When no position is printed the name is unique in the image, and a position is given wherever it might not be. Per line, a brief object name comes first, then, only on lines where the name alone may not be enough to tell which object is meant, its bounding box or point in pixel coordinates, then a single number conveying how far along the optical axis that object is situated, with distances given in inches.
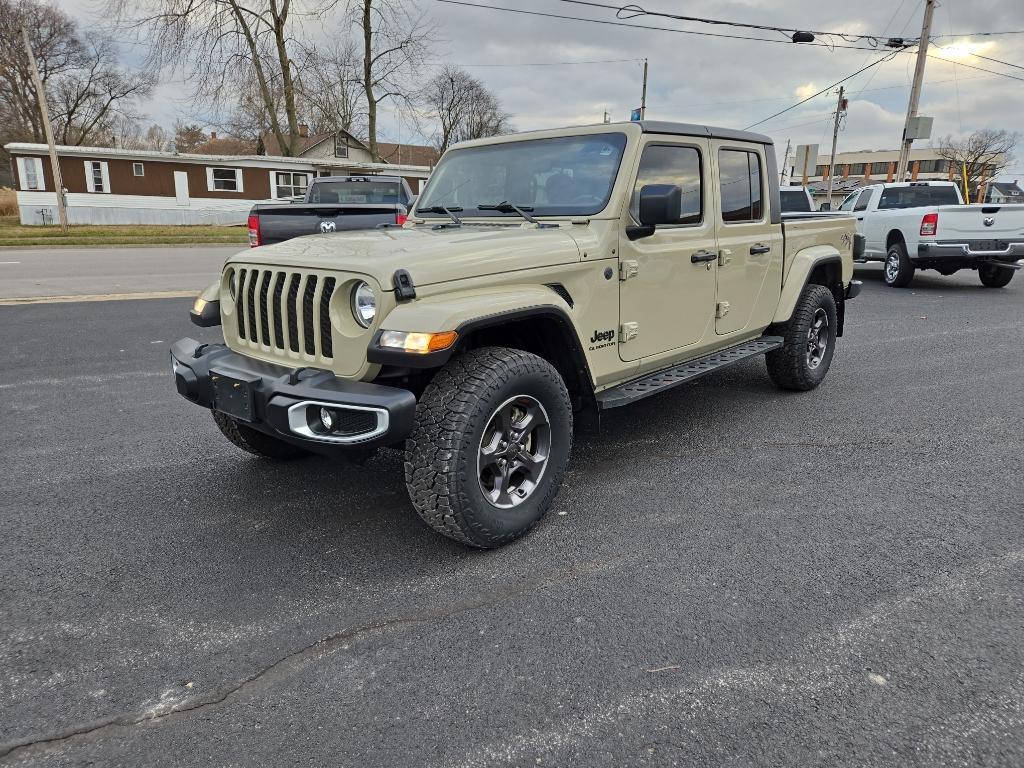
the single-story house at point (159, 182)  1294.3
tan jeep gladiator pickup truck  115.6
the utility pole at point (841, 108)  1264.8
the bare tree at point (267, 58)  1205.7
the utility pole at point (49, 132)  993.5
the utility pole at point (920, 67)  903.7
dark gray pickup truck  344.2
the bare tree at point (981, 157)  2527.1
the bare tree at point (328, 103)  1413.6
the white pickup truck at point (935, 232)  446.6
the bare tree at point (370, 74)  1333.7
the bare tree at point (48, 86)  1728.6
